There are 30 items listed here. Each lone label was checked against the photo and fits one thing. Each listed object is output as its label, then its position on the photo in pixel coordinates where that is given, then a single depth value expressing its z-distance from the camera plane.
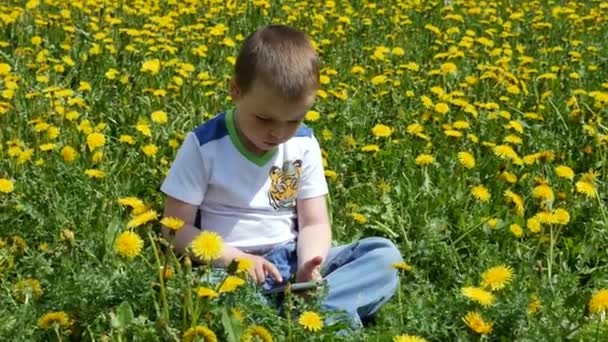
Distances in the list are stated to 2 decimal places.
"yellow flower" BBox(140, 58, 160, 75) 3.90
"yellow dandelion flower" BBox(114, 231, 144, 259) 2.12
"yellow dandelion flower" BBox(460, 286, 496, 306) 2.11
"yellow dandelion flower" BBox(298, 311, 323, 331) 2.09
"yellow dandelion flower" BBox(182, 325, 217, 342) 1.98
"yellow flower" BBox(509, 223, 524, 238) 2.63
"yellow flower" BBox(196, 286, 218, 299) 2.02
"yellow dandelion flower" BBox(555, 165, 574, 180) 2.99
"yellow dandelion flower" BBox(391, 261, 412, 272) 2.29
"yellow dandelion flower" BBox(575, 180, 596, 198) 2.86
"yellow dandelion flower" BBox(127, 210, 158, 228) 2.22
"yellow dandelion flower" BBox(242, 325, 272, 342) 2.05
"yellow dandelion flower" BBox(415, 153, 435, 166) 3.11
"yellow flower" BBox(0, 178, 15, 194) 2.67
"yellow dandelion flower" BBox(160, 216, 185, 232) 2.10
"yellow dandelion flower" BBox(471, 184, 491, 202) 2.91
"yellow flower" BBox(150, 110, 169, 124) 3.37
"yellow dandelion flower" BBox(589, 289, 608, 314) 2.03
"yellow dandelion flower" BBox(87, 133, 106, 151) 3.01
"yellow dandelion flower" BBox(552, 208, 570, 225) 2.53
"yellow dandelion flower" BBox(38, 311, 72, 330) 2.10
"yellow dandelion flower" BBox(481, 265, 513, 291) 2.20
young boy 2.36
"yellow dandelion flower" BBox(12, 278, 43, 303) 2.28
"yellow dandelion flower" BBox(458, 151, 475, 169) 3.11
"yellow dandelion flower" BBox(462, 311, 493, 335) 1.98
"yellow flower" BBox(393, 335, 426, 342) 2.01
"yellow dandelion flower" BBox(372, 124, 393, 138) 3.43
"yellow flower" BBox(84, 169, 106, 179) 2.82
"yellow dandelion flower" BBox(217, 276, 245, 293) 2.09
